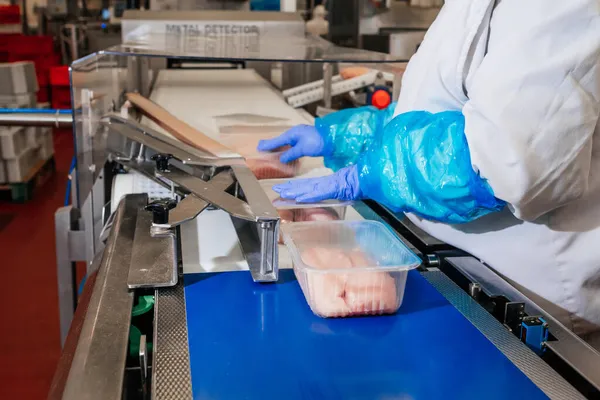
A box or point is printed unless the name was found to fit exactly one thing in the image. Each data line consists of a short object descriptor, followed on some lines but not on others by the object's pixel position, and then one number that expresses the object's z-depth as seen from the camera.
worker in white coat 0.86
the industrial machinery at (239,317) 0.72
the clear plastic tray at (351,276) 0.87
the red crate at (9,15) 7.01
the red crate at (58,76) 5.82
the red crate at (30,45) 6.18
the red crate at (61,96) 6.13
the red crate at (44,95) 6.45
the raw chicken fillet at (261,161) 1.50
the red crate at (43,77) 6.28
